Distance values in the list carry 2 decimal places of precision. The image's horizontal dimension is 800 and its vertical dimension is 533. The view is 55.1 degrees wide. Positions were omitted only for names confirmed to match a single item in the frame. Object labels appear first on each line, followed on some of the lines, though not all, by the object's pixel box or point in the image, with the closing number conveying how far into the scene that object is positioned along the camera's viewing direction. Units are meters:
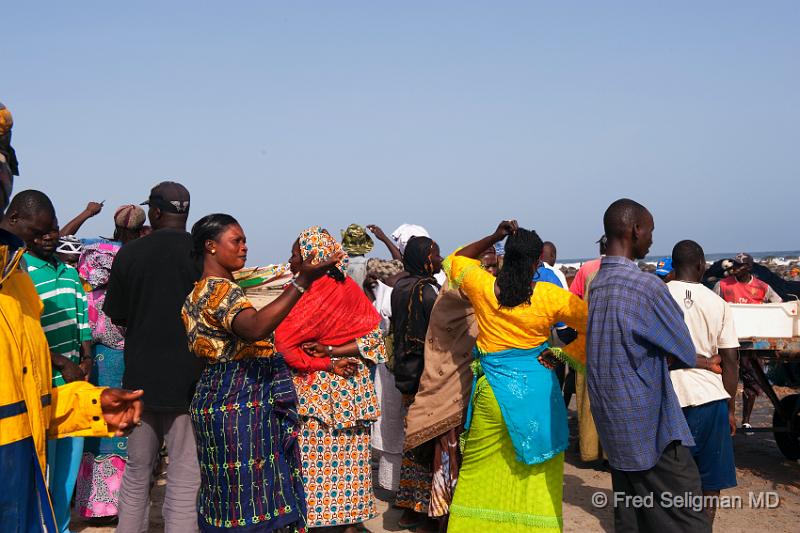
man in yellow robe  2.39
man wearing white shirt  4.85
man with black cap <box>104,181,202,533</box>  4.34
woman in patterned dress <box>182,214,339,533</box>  3.90
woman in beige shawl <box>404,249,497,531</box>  5.48
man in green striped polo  4.50
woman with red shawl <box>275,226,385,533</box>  4.95
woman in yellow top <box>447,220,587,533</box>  4.68
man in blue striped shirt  3.82
